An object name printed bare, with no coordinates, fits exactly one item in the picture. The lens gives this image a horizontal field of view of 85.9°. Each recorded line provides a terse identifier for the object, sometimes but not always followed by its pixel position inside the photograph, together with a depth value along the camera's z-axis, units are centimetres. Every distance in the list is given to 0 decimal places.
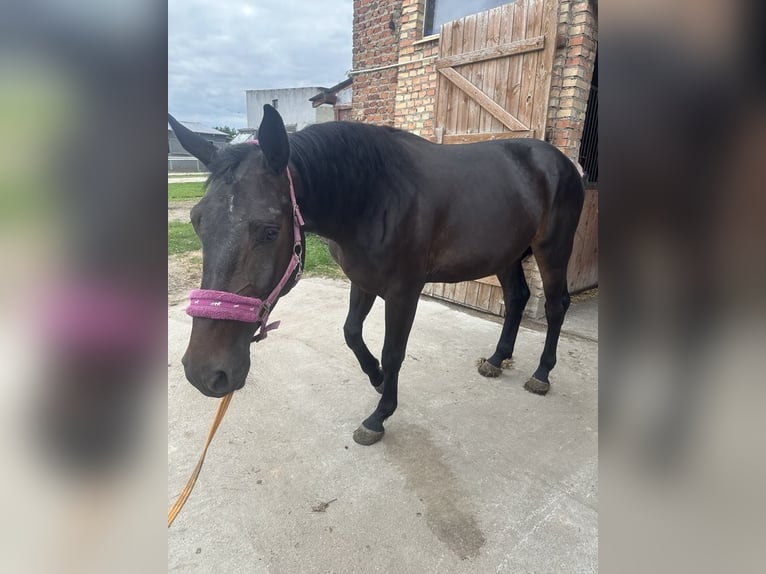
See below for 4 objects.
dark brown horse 132
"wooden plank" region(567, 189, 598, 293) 470
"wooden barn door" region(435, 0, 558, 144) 356
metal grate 501
